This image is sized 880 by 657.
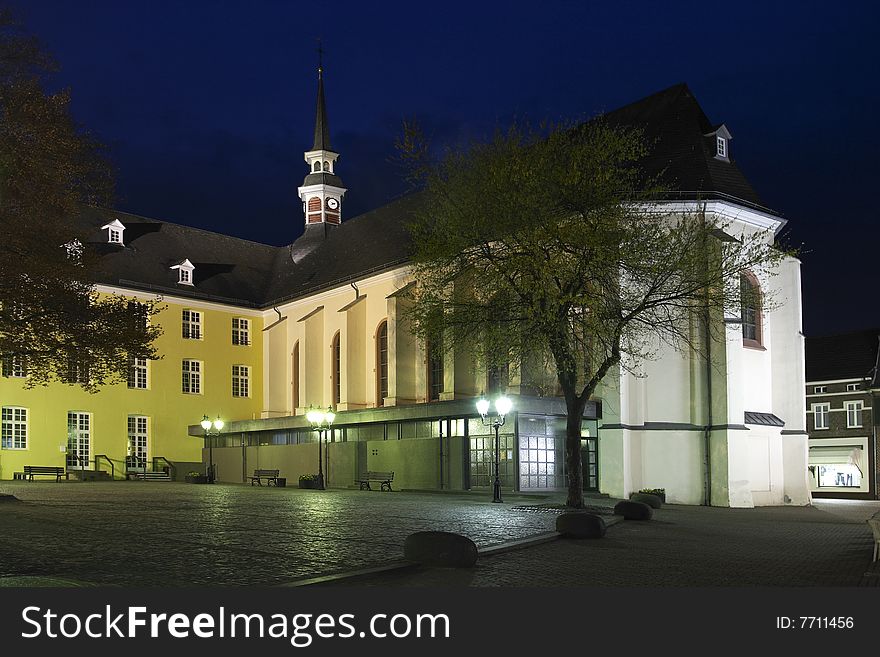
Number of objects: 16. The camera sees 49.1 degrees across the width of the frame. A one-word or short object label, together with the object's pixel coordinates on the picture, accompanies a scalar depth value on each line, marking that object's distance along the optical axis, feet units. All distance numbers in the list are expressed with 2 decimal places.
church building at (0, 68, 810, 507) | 115.96
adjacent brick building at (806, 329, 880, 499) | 185.57
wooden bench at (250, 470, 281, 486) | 152.15
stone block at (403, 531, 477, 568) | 45.19
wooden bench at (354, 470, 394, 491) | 133.39
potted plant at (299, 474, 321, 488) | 140.77
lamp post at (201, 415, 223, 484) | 162.71
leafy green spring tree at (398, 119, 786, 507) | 84.38
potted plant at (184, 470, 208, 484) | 163.43
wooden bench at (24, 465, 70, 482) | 152.12
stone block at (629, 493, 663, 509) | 98.48
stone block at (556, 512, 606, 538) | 60.95
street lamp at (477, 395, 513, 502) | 101.91
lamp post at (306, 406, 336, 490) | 134.51
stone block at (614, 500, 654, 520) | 79.87
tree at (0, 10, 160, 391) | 84.84
